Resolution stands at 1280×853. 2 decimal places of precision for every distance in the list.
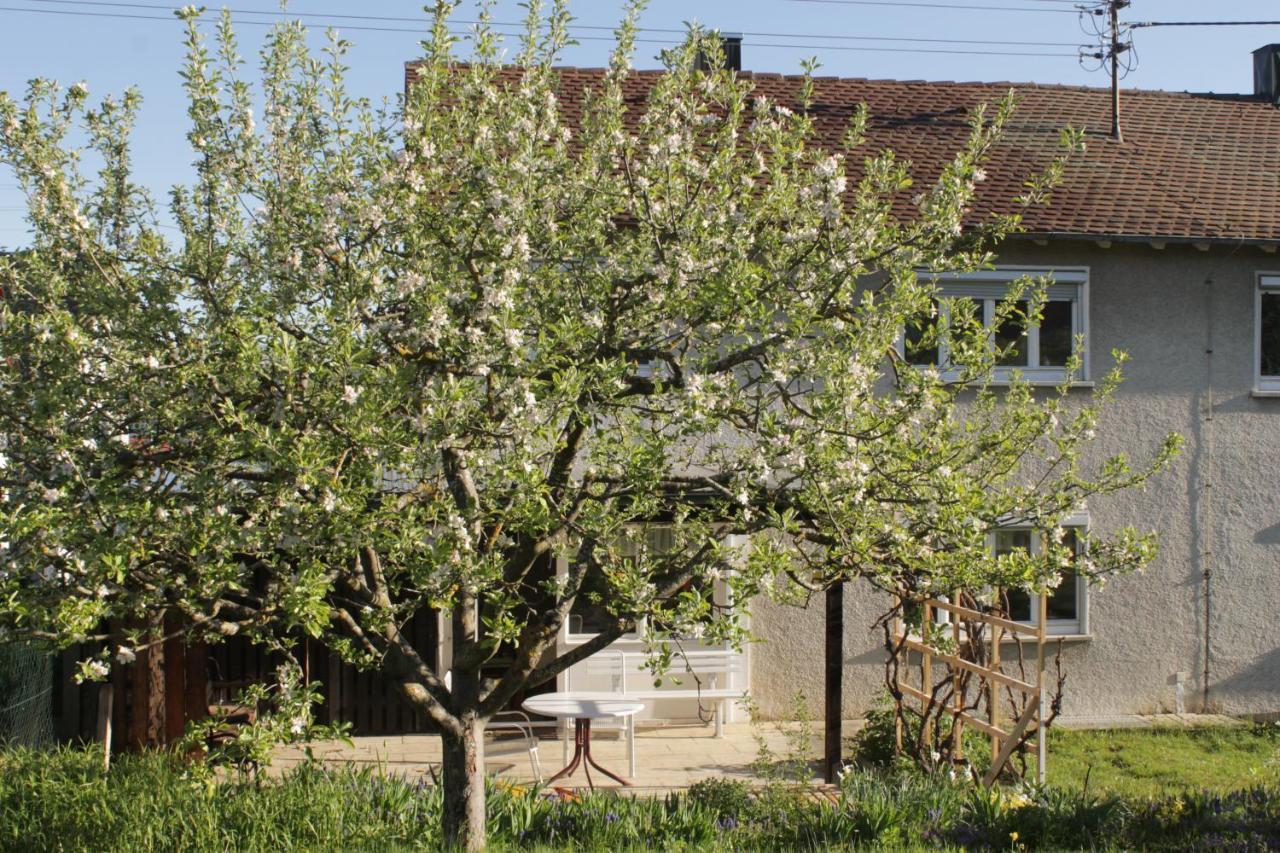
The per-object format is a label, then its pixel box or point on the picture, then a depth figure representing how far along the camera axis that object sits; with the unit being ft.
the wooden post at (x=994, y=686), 31.53
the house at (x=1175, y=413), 44.55
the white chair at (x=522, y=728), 32.27
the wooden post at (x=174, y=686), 34.81
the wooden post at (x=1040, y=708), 29.55
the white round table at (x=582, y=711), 32.34
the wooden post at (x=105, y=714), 30.03
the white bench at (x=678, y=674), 40.11
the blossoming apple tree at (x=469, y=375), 16.53
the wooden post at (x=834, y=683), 32.09
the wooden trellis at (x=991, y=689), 29.86
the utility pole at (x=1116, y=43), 53.21
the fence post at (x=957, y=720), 32.35
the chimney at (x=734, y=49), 56.08
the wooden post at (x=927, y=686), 32.57
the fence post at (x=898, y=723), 32.60
